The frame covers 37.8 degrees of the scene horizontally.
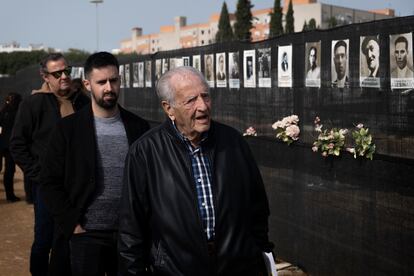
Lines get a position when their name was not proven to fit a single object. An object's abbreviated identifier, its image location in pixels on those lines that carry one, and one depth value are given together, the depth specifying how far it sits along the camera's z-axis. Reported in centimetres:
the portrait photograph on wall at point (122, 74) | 1252
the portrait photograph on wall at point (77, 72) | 1643
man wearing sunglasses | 434
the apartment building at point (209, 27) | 10744
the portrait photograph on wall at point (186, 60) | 854
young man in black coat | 339
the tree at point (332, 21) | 8606
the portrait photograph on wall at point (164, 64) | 985
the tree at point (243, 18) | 7300
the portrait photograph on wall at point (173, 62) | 940
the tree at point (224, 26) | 8287
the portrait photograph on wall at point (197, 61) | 809
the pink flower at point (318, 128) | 526
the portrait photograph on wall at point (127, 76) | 1205
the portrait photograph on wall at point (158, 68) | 1016
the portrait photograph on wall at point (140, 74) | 1119
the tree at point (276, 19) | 7531
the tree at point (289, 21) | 7748
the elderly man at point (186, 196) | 258
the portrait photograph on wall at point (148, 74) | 1077
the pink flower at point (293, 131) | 562
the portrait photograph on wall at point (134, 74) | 1155
